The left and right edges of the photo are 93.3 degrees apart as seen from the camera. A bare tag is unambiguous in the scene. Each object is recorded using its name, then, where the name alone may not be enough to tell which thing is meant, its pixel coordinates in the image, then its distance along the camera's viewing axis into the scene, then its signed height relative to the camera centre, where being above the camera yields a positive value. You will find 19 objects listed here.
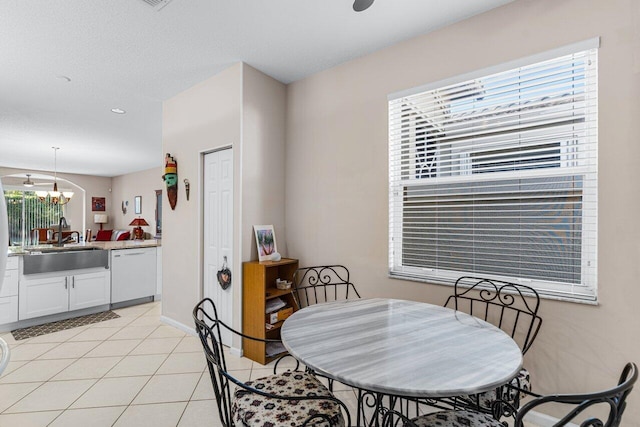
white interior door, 2.96 -0.17
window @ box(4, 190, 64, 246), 8.06 -0.12
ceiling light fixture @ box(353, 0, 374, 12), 1.56 +1.08
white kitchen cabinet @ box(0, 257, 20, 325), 3.36 -0.96
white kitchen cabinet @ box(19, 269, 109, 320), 3.52 -1.03
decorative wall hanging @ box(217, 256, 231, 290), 2.92 -0.64
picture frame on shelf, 2.85 -0.30
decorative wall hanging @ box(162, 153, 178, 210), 3.46 +0.37
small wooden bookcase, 2.64 -0.85
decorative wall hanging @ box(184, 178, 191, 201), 3.36 +0.27
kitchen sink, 3.56 -0.62
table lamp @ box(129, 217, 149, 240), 5.19 -0.35
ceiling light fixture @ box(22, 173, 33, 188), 8.07 +0.73
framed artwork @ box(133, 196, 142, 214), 8.59 +0.18
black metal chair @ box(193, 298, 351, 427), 1.20 -0.83
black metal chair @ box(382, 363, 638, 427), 0.81 -0.56
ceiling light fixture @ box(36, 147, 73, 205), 6.46 +0.34
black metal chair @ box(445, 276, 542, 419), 1.89 -0.61
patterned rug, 3.33 -1.38
